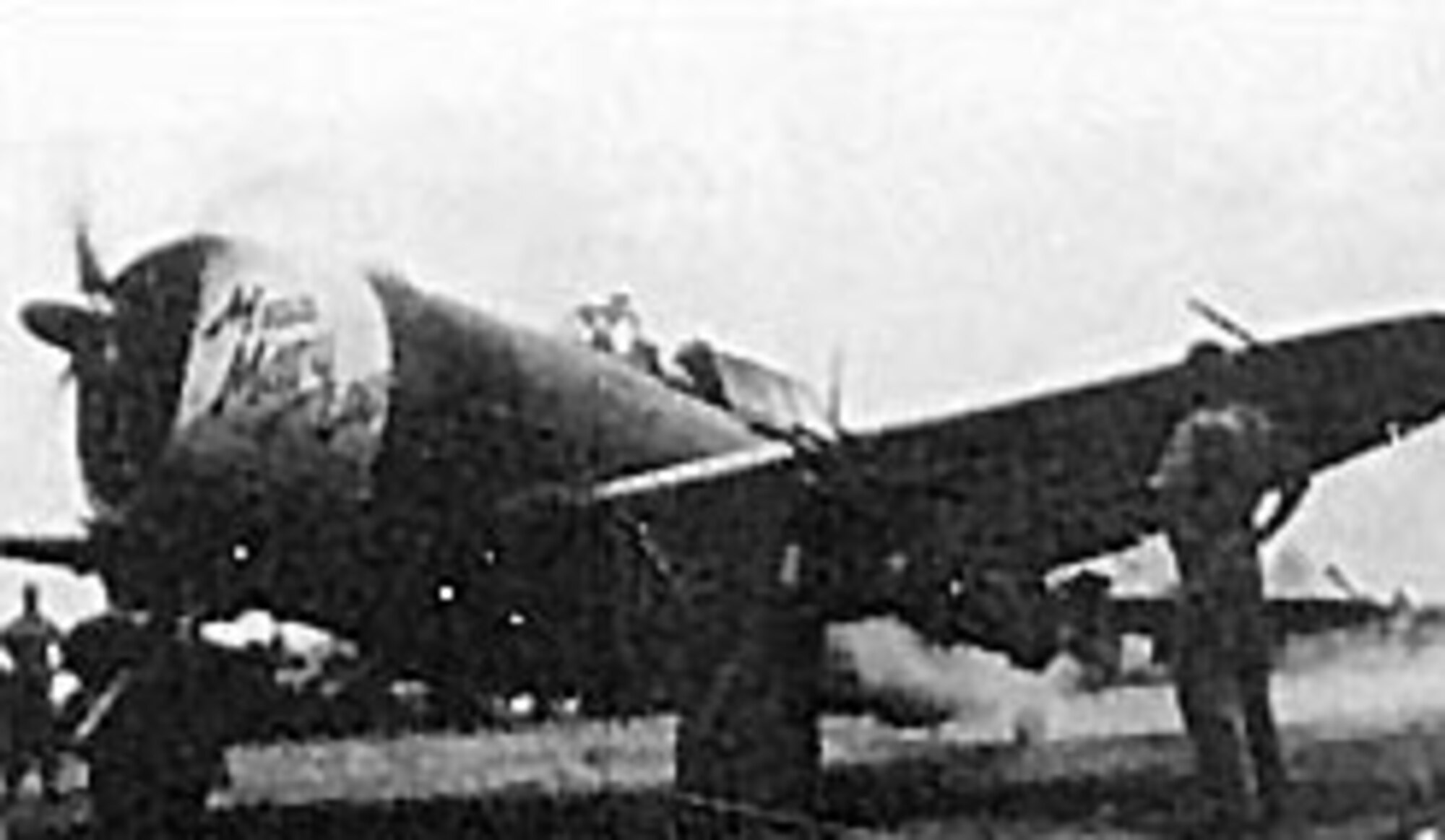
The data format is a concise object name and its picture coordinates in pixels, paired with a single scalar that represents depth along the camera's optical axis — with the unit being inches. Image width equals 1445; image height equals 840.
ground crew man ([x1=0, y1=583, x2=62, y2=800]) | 585.0
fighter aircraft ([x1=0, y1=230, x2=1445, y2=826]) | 446.0
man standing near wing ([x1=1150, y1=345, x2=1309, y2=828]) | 371.6
